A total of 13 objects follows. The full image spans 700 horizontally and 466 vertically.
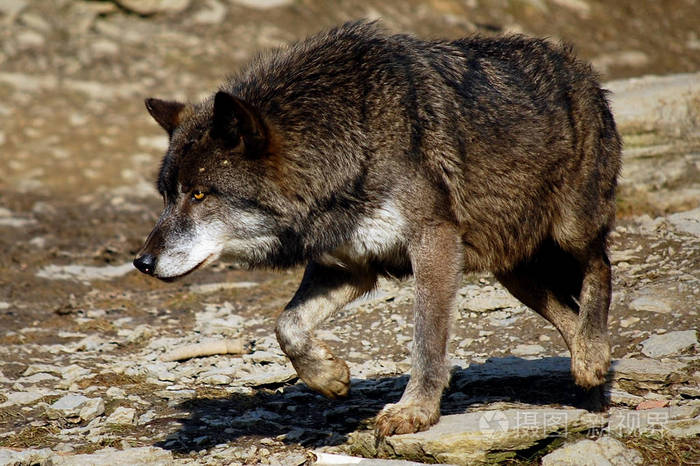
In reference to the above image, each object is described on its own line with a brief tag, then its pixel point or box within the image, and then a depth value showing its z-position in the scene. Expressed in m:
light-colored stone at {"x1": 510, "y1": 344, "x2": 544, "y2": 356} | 12.26
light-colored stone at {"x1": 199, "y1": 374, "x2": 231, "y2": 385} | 11.87
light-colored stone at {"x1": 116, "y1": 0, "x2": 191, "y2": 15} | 25.69
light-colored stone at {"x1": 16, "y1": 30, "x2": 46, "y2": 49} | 24.41
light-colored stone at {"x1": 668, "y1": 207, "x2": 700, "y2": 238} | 14.73
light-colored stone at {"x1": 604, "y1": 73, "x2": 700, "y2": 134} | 17.12
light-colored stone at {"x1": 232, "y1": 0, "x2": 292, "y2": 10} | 26.97
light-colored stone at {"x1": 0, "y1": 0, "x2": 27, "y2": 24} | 24.91
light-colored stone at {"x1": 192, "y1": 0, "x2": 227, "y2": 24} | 26.23
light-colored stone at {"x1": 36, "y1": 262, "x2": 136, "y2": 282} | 16.80
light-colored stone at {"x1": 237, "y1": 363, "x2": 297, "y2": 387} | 11.66
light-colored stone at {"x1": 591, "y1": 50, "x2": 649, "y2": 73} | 27.91
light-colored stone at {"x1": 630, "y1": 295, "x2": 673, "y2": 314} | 12.42
